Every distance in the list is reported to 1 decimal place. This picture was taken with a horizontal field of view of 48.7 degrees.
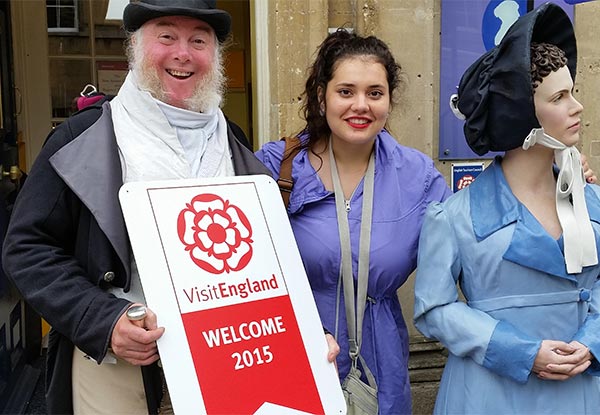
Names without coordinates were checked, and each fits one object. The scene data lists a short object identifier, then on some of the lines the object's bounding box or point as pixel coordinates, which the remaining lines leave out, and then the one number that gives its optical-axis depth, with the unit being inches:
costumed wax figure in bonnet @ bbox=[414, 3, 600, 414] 74.3
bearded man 71.2
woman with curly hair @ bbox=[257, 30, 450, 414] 89.8
